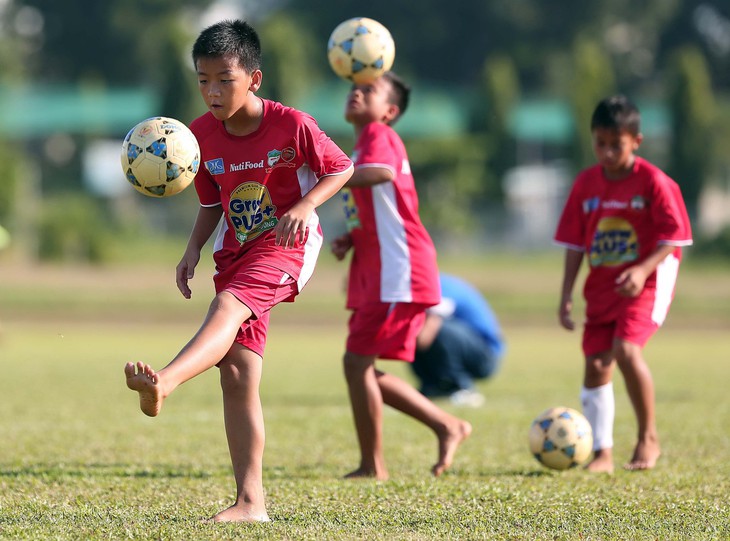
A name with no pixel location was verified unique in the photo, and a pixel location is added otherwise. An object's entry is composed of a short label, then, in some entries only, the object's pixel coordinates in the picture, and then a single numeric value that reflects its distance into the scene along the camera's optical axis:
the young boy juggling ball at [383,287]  12.90
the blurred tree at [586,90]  90.37
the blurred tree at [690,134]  89.50
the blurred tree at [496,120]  92.37
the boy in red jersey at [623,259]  13.57
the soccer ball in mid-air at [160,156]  10.02
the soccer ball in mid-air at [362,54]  13.62
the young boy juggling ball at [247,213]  9.77
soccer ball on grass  12.87
